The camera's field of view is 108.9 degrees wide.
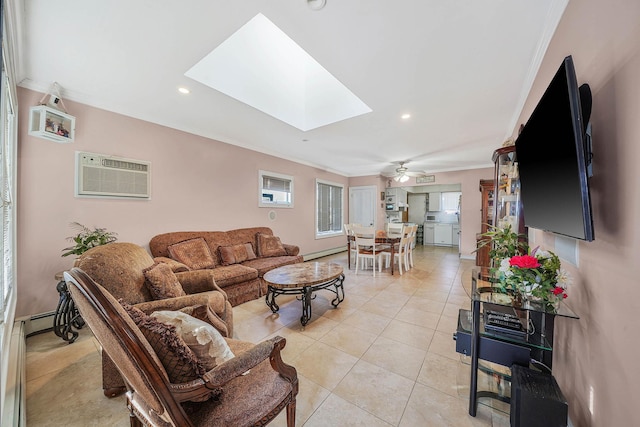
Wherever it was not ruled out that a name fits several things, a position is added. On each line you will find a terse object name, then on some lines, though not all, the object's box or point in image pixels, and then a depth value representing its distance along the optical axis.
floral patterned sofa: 3.10
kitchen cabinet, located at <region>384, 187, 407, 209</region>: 7.56
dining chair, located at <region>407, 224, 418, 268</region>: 4.86
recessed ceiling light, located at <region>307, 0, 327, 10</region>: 1.43
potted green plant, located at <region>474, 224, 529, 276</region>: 1.72
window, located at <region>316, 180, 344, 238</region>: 6.40
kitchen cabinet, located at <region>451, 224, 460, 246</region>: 8.16
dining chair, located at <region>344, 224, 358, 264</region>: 4.94
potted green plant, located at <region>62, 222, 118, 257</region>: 2.31
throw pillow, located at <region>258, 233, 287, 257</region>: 4.19
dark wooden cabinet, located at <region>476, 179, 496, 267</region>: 4.57
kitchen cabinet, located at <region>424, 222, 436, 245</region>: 8.66
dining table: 4.55
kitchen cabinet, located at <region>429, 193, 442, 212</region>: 8.65
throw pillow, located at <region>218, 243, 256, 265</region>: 3.58
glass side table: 1.29
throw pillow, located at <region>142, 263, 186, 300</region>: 1.77
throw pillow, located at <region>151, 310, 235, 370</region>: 0.99
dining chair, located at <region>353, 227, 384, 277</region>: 4.44
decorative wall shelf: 2.23
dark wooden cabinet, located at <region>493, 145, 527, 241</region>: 2.16
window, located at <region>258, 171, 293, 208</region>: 4.71
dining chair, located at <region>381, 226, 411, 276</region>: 4.53
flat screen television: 0.89
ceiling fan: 5.26
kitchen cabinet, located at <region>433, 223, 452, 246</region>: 8.34
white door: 7.24
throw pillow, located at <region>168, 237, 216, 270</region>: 3.13
